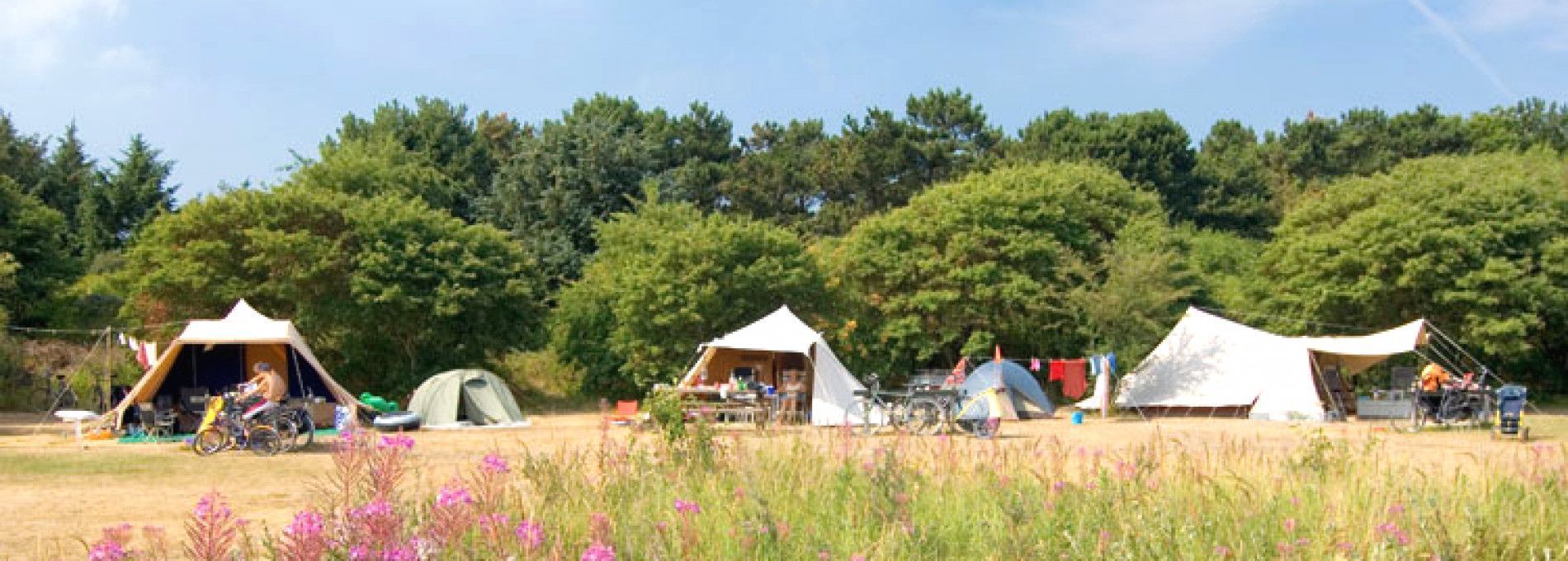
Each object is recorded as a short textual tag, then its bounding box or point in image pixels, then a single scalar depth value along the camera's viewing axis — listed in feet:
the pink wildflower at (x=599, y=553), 9.86
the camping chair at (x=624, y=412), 59.57
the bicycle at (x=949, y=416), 46.98
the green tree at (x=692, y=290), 72.49
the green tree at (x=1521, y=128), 125.59
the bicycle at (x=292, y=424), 41.63
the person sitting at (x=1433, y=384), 52.31
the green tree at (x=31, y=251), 84.28
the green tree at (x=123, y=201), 112.68
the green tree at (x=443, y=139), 124.88
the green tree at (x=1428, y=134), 127.03
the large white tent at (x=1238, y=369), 65.26
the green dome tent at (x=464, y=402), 57.98
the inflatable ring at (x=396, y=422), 51.55
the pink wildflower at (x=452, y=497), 12.27
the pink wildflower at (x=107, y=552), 9.93
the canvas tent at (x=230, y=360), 51.78
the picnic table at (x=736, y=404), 53.31
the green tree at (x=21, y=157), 111.34
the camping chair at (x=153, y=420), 50.24
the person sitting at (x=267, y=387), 42.09
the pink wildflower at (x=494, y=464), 14.39
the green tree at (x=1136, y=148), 123.95
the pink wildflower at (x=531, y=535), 11.60
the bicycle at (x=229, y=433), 41.37
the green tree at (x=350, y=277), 68.08
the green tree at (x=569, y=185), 112.57
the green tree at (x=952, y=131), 125.70
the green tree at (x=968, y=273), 78.18
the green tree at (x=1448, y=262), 72.43
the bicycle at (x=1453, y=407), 51.65
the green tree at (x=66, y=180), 115.96
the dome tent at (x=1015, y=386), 63.36
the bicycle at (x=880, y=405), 47.26
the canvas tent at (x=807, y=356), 57.16
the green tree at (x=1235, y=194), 125.49
